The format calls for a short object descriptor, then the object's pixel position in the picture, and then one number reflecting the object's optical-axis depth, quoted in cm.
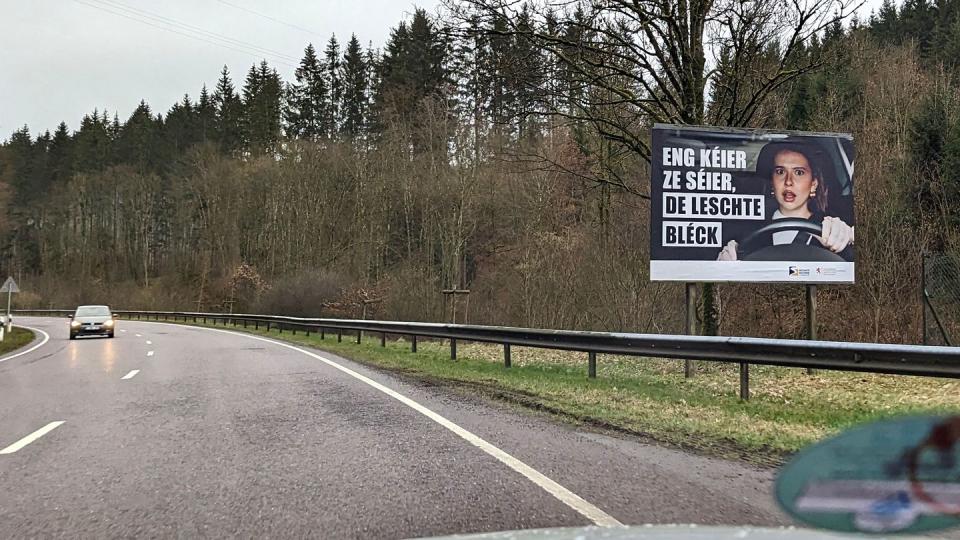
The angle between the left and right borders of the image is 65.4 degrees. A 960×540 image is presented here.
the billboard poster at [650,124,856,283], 1294
